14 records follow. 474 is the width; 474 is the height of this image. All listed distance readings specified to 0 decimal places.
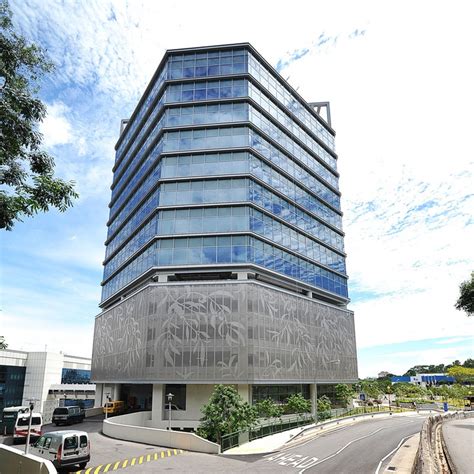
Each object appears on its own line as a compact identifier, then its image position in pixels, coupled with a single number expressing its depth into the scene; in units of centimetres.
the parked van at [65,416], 4788
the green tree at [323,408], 5372
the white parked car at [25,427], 3322
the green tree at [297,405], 4931
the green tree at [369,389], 9256
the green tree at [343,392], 6544
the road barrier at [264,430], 3272
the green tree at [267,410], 4500
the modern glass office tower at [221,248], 4947
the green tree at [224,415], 3412
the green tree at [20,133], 1298
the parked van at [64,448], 2270
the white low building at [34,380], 8481
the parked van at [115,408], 5778
